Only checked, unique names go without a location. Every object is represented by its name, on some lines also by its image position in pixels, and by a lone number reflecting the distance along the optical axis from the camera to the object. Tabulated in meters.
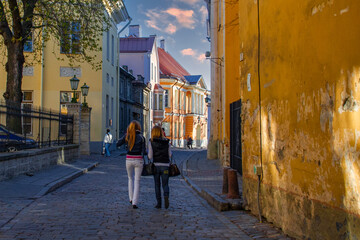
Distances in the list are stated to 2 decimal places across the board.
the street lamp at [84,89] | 24.62
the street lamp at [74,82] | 22.70
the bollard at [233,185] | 9.07
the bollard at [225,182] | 9.79
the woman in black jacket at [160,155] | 8.72
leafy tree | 17.39
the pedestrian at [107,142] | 27.38
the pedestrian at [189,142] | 55.75
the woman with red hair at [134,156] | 8.74
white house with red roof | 48.09
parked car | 12.36
